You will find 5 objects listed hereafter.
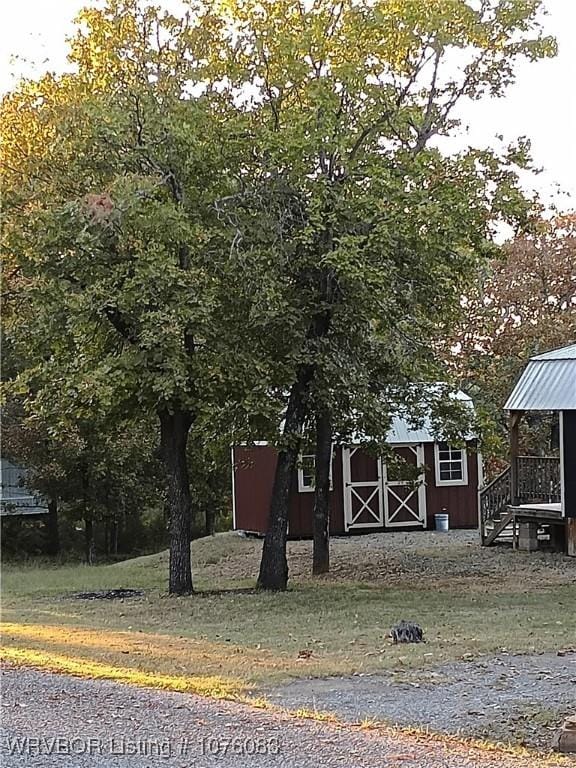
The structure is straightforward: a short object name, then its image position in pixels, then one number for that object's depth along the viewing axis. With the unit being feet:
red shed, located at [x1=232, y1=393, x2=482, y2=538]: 81.05
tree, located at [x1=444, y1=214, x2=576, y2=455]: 90.89
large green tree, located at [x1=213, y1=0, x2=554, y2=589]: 46.34
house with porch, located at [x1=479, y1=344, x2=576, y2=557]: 61.41
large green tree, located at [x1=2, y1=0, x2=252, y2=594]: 43.98
